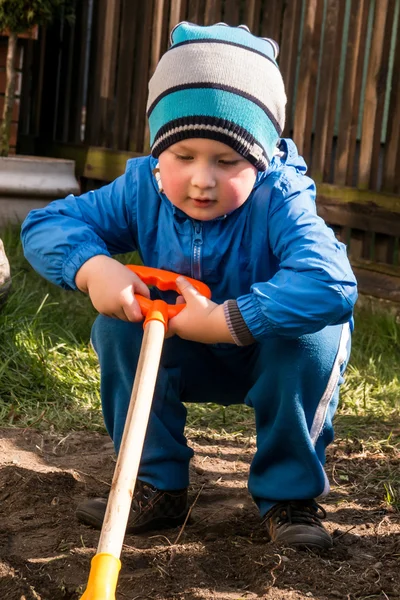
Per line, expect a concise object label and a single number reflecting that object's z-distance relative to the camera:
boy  3.33
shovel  2.59
